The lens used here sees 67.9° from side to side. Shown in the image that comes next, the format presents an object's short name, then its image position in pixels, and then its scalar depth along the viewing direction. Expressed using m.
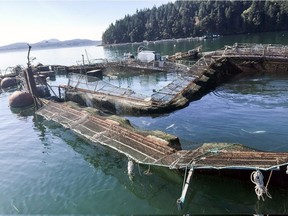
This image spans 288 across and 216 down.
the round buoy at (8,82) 48.58
